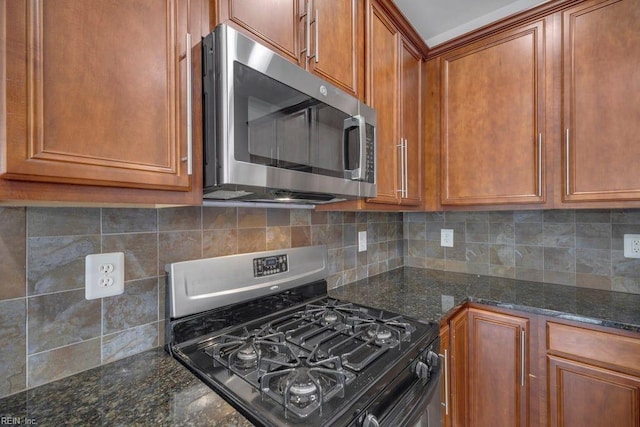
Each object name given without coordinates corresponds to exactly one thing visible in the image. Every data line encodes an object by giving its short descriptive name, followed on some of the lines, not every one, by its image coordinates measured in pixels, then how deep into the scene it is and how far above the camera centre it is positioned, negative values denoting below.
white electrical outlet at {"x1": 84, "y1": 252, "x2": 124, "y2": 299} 0.83 -0.18
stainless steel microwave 0.76 +0.26
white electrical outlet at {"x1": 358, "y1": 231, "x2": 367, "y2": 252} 1.83 -0.17
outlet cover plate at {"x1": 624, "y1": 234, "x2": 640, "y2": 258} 1.47 -0.17
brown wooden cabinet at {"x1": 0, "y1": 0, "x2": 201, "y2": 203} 0.52 +0.24
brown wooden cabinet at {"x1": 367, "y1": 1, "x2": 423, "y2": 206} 1.38 +0.56
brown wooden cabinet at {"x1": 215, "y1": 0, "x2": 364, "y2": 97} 0.88 +0.63
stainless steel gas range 0.69 -0.43
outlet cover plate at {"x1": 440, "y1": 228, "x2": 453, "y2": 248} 2.07 -0.17
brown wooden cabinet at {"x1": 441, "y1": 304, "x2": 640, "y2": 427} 1.13 -0.69
